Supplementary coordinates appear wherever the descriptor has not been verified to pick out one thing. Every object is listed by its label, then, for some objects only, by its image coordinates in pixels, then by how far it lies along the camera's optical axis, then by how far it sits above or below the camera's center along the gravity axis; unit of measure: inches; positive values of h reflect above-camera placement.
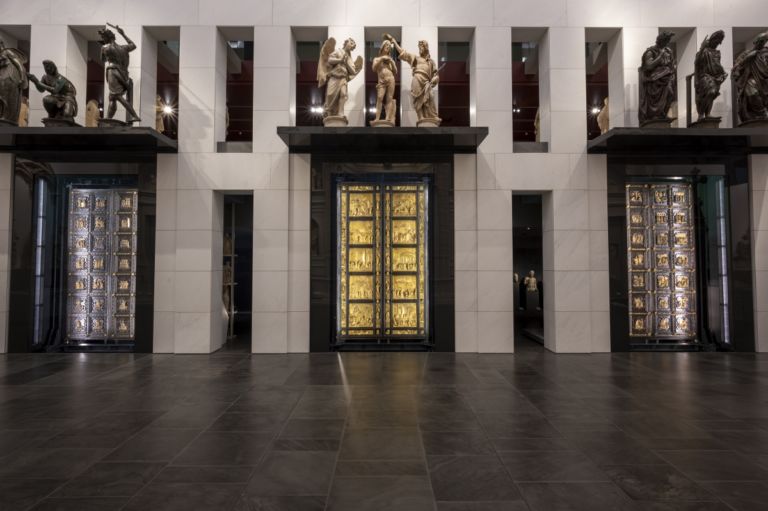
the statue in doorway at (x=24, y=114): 408.2 +144.3
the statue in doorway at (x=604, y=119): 424.5 +143.9
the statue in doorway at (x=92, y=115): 420.2 +147.1
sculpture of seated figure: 380.5 +151.8
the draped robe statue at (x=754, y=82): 388.2 +163.1
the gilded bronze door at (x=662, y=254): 417.1 +16.2
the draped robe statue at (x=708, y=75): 385.7 +168.1
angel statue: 386.0 +170.2
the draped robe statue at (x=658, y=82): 386.6 +162.8
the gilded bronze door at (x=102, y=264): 413.4 +8.5
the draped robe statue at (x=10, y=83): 382.3 +161.9
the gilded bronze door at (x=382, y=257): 416.2 +14.2
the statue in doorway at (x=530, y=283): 585.3 -14.4
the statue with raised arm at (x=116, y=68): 377.7 +173.2
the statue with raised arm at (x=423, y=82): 388.8 +164.3
